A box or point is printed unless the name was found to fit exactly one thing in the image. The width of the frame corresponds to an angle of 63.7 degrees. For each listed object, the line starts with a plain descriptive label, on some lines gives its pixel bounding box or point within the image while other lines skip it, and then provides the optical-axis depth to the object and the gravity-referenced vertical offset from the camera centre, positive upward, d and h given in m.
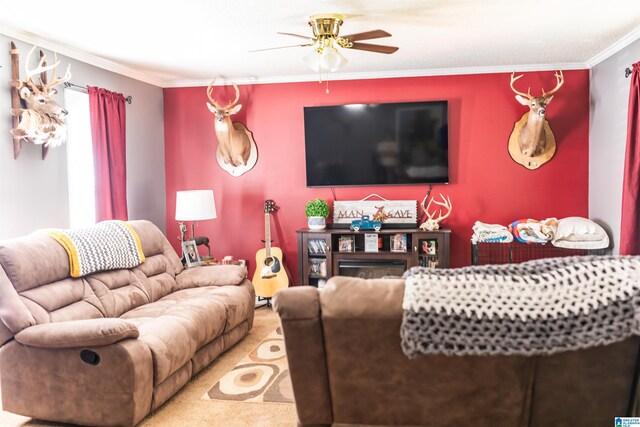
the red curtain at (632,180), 3.97 -0.04
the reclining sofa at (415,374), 1.83 -0.71
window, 4.43 +0.21
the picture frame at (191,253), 4.68 -0.64
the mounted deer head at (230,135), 5.29 +0.51
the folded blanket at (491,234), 4.82 -0.53
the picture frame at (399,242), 5.13 -0.62
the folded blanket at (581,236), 4.57 -0.54
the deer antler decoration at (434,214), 5.12 -0.36
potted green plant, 5.28 -0.33
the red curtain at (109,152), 4.49 +0.30
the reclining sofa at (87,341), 2.55 -0.84
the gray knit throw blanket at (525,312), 1.74 -0.46
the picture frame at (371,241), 5.14 -0.61
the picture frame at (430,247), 5.08 -0.67
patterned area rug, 3.04 -1.26
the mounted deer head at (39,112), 3.63 +0.54
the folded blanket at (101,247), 3.21 -0.41
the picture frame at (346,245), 5.22 -0.65
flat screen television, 5.34 +0.38
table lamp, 4.84 -0.21
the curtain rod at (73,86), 4.24 +0.84
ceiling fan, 3.49 +0.96
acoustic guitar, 5.31 -0.89
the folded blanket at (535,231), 4.72 -0.50
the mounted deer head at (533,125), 4.82 +0.50
